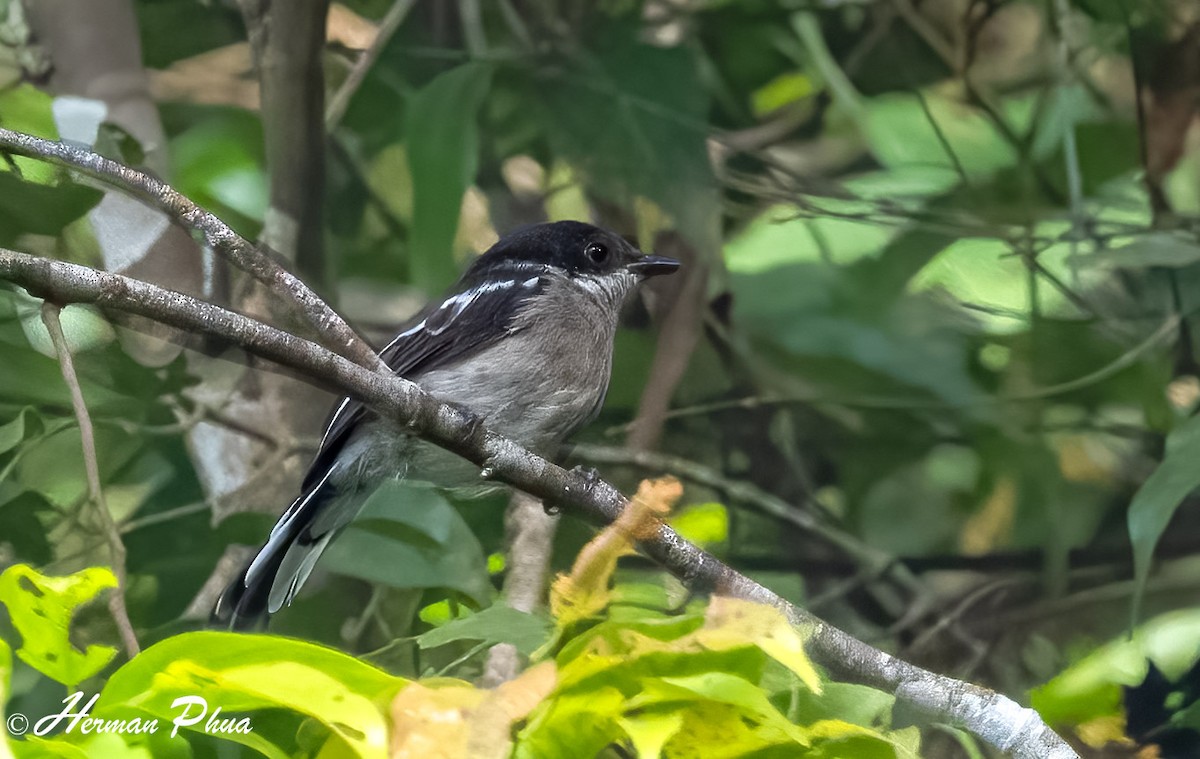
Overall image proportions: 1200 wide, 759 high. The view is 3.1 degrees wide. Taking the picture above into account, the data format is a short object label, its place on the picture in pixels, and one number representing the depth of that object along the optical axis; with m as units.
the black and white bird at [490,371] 4.67
